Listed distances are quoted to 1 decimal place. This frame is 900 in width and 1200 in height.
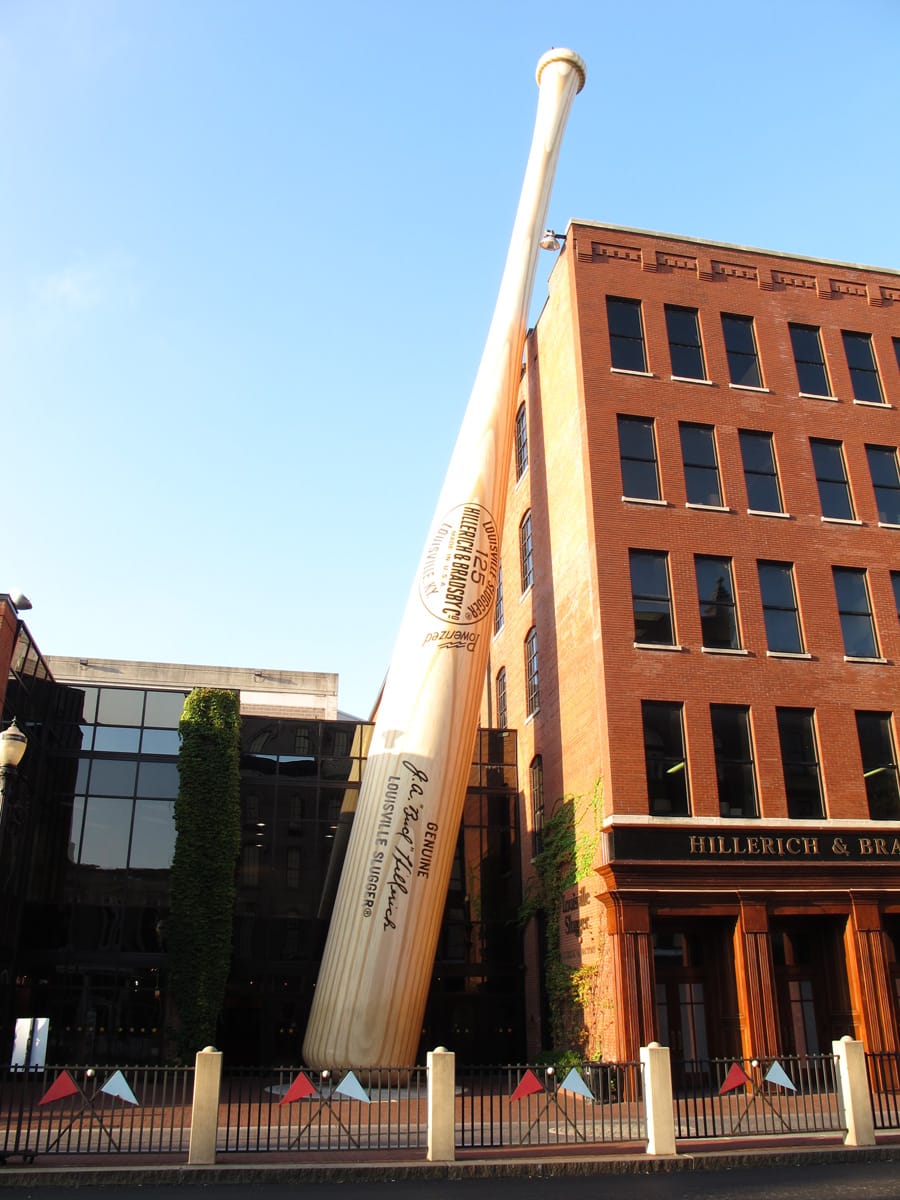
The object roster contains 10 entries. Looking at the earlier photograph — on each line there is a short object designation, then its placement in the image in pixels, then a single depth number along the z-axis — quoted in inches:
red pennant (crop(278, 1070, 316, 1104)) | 517.3
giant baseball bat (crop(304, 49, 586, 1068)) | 780.0
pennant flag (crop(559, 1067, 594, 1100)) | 529.7
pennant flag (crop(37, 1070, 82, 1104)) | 501.4
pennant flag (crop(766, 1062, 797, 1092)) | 548.7
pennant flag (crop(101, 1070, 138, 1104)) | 494.0
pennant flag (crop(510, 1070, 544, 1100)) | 534.3
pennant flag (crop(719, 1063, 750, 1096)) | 558.6
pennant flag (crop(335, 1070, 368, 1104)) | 511.5
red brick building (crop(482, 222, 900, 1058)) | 806.5
